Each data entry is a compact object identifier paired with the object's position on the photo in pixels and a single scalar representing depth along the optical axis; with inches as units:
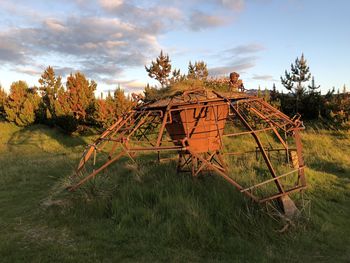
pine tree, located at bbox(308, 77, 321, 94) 1094.2
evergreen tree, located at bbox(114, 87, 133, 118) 1067.2
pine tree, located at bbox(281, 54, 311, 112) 1131.8
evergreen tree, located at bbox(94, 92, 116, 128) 1006.0
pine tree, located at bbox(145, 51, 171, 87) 1472.7
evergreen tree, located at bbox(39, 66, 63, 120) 1353.0
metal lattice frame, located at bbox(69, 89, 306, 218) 295.7
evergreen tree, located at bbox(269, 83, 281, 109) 1056.8
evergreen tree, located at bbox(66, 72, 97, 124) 1100.5
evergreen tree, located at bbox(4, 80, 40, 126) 1192.8
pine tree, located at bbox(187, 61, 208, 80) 1482.5
